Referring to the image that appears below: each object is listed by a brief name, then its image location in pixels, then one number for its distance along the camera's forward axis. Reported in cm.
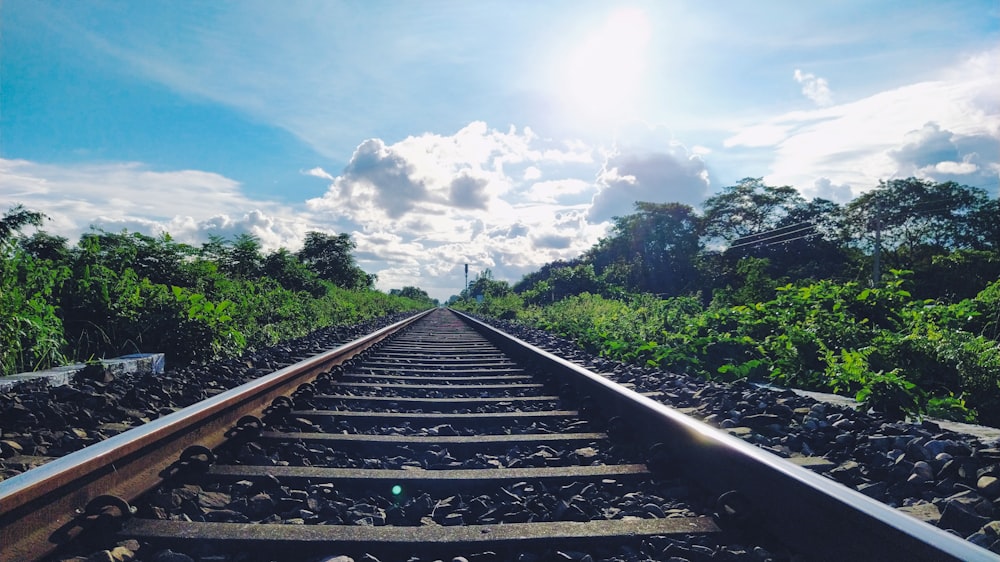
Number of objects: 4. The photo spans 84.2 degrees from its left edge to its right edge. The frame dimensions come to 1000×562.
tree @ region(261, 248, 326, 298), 1761
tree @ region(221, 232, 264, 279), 1318
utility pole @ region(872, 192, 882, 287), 2764
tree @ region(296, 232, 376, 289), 3462
